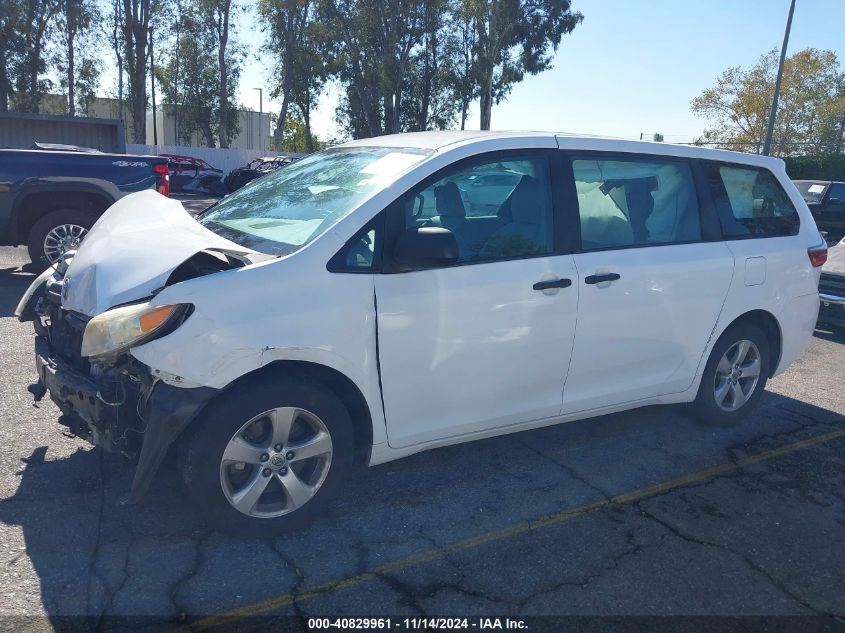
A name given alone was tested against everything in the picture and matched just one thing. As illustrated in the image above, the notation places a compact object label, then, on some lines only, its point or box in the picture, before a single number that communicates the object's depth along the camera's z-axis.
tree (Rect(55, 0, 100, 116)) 36.34
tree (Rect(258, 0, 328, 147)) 37.31
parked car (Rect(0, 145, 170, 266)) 8.70
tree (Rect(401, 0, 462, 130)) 36.53
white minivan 3.30
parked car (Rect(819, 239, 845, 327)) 8.29
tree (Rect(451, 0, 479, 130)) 36.06
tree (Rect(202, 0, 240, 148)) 38.62
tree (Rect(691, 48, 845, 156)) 40.66
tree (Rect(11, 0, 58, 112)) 35.34
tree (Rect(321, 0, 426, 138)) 33.62
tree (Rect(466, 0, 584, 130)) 33.47
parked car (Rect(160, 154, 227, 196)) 31.53
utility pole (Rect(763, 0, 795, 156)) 21.72
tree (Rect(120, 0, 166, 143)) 35.41
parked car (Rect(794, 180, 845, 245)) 16.94
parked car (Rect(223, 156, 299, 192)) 31.54
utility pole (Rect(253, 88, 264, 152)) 58.62
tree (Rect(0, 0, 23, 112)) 34.44
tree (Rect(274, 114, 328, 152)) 55.78
